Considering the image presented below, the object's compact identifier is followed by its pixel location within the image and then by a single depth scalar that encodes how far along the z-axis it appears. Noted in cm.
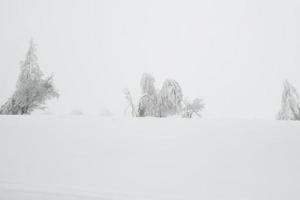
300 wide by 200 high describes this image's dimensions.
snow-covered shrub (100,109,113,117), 2483
